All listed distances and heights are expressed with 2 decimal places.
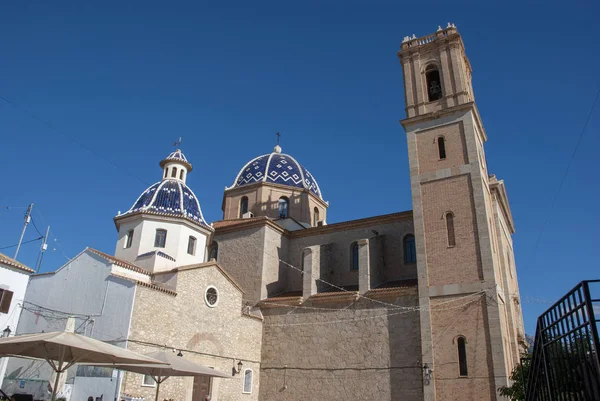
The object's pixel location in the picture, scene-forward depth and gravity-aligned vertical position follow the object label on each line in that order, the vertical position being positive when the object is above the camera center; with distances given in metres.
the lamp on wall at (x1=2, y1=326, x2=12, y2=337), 15.07 +1.78
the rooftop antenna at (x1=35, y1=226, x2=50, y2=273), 20.58 +5.76
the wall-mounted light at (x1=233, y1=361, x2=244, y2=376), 18.47 +1.07
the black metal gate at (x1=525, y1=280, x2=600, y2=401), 3.83 +0.46
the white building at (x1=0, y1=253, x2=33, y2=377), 15.14 +3.03
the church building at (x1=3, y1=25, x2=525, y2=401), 16.33 +4.15
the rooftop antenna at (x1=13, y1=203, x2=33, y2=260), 19.94 +6.74
